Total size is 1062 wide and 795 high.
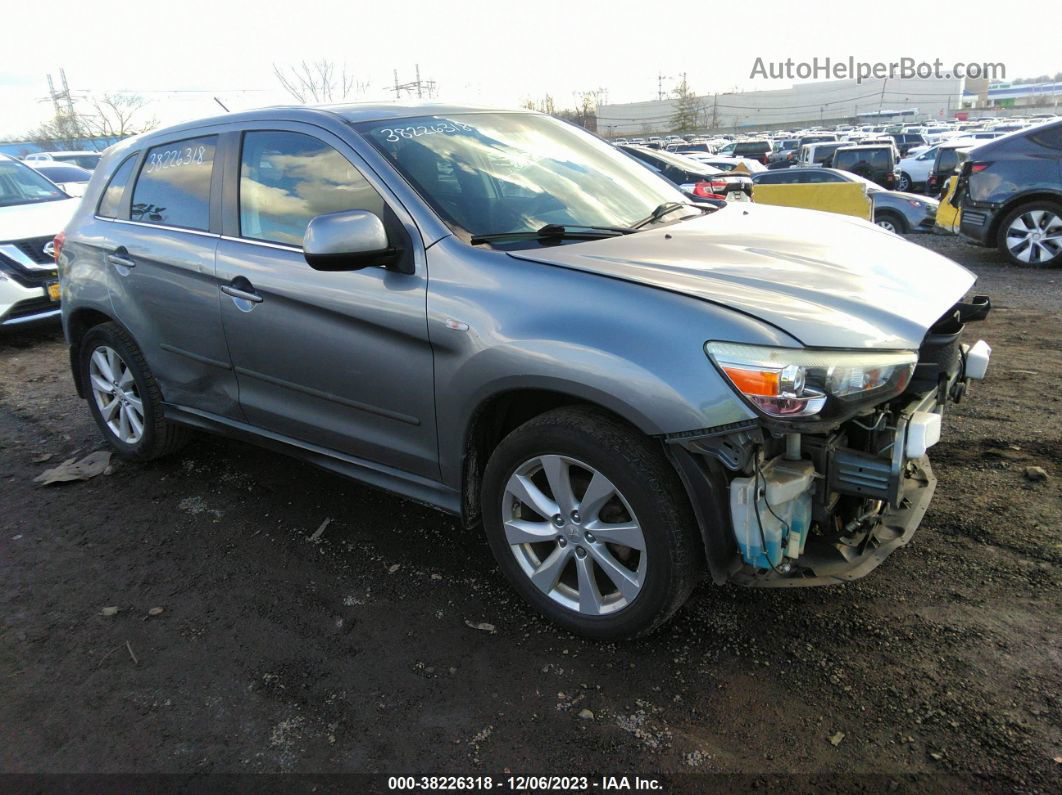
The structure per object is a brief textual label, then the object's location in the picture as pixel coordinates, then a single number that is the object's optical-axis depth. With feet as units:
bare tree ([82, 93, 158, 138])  192.24
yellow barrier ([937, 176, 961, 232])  32.22
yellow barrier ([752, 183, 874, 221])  34.53
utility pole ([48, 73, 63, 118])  197.00
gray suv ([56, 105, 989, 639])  7.41
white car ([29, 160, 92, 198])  45.39
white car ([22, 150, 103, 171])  69.92
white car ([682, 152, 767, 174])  77.10
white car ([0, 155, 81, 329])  22.53
